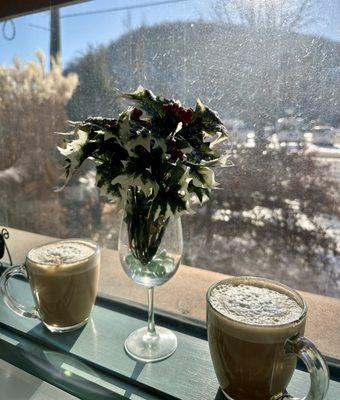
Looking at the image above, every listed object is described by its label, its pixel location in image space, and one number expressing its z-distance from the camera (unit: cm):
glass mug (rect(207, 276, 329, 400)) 55
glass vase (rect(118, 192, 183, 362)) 70
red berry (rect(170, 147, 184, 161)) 60
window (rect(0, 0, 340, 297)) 73
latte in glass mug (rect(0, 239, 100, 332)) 78
